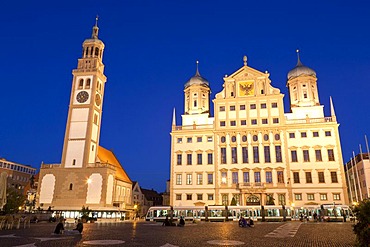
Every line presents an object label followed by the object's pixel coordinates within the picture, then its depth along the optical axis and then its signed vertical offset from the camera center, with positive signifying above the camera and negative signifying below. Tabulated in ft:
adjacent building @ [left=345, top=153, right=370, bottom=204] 167.22 +23.35
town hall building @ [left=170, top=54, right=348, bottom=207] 152.35 +33.14
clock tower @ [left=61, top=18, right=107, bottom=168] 159.74 +55.70
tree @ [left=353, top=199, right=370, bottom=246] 27.09 -0.62
